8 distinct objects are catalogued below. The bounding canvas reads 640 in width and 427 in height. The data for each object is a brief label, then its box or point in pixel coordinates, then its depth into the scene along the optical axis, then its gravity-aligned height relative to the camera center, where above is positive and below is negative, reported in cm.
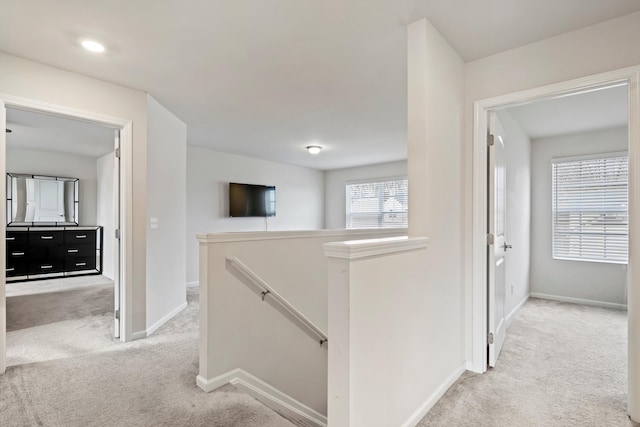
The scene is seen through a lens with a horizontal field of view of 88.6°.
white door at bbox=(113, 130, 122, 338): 312 -32
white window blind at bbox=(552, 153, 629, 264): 431 +7
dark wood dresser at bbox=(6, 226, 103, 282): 565 -71
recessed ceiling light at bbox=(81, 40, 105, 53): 232 +121
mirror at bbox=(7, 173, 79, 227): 584 +24
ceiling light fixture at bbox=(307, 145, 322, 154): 559 +110
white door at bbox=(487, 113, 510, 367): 254 -21
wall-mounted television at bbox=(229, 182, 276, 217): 630 +27
